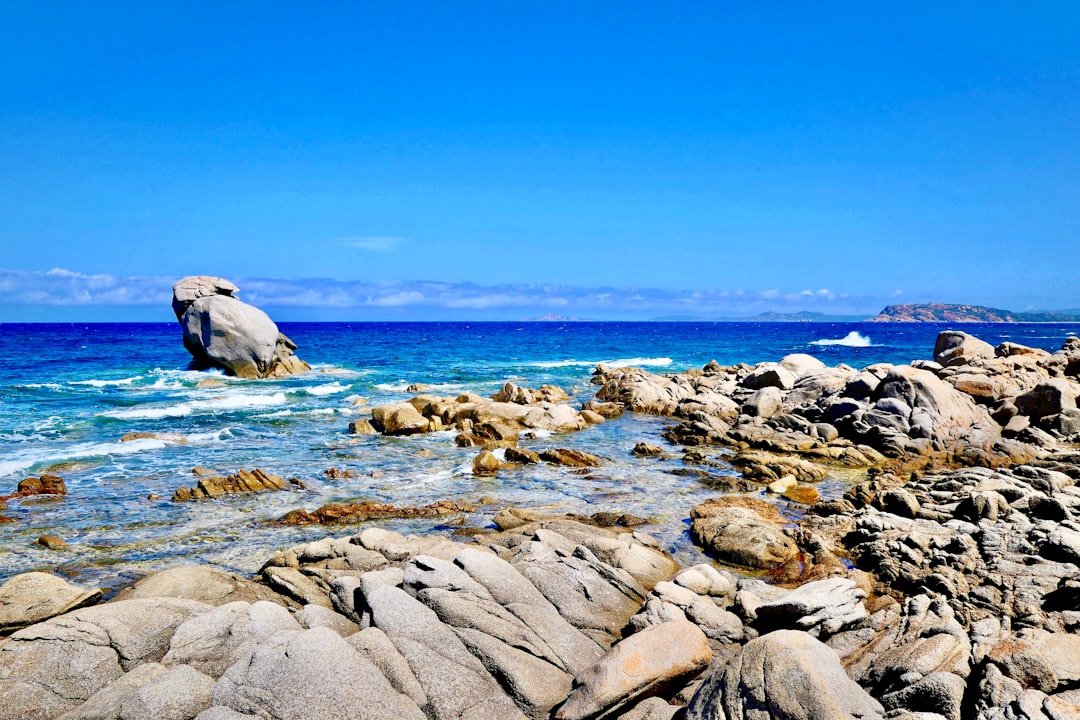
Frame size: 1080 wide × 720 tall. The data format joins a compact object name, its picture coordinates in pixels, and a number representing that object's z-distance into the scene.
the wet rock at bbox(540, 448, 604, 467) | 20.44
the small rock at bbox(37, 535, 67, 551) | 12.77
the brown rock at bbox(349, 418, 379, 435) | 25.19
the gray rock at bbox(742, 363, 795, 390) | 33.91
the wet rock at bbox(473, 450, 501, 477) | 19.28
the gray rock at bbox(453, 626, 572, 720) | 7.14
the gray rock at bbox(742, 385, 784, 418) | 27.68
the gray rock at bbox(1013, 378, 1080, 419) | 22.44
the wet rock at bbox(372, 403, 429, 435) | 24.88
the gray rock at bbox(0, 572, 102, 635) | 8.57
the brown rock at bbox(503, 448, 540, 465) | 20.81
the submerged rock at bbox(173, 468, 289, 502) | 16.26
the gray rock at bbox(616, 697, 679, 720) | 6.71
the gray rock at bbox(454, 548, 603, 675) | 8.16
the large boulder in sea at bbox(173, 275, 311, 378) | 40.53
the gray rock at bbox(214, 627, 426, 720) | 6.35
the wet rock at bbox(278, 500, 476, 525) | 14.67
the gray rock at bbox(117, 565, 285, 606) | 9.42
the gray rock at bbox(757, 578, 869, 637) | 8.62
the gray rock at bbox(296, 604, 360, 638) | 8.24
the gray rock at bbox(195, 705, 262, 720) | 6.21
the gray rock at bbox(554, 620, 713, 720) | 6.91
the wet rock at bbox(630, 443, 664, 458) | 21.81
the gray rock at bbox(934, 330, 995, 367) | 33.78
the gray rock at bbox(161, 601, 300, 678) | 7.38
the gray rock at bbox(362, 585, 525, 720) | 6.95
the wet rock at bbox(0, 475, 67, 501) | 16.34
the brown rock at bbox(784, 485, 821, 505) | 16.42
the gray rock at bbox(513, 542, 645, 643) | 9.24
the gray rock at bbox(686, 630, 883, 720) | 5.91
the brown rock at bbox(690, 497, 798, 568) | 12.02
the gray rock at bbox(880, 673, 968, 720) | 6.48
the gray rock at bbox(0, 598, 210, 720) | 6.90
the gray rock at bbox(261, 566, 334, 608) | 9.62
